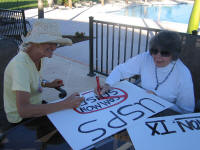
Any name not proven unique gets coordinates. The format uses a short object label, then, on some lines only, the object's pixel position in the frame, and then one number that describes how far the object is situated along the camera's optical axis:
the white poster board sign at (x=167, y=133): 1.09
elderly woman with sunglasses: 1.62
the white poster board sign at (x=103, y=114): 1.16
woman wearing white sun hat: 1.35
